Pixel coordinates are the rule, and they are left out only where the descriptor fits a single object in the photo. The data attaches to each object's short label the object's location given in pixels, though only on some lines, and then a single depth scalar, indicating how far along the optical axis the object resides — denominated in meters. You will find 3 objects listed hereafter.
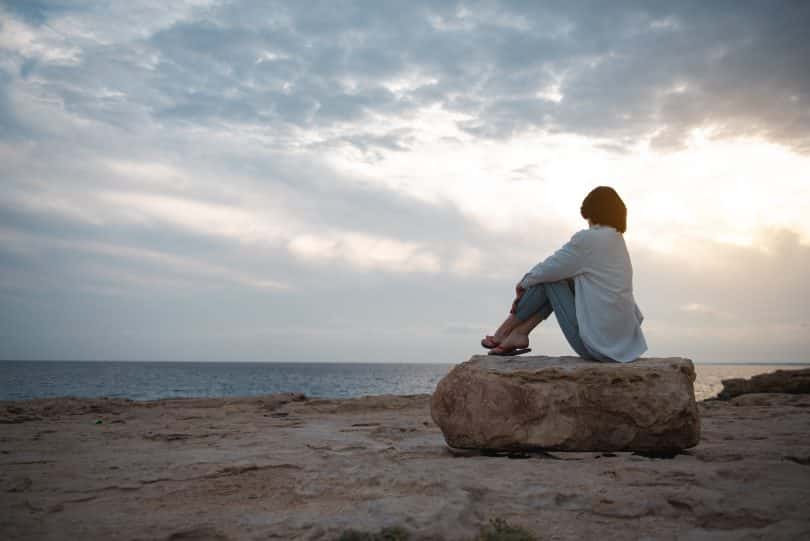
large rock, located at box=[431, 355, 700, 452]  4.38
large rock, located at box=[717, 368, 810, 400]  14.49
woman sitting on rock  4.83
